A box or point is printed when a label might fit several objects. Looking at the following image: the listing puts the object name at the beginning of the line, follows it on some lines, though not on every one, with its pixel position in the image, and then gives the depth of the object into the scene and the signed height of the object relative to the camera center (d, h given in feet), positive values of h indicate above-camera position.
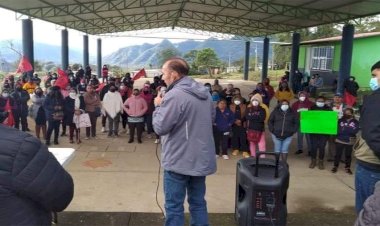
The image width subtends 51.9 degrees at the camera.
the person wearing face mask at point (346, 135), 23.78 -4.08
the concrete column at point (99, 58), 119.03 +0.70
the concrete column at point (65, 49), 81.20 +2.10
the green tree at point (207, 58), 176.24 +2.52
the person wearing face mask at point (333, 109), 27.04 -2.91
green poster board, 24.26 -3.38
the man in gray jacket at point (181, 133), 10.72 -1.95
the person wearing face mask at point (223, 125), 27.78 -4.30
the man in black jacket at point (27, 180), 5.54 -1.80
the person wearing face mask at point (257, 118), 26.22 -3.53
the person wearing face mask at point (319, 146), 24.86 -4.97
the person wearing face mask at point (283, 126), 24.21 -3.67
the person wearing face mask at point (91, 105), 33.22 -3.84
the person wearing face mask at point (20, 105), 33.37 -4.02
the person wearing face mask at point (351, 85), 51.88 -2.32
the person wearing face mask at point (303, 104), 27.33 -2.63
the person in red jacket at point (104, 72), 78.21 -2.46
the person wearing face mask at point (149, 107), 33.40 -3.82
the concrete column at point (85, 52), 103.50 +2.06
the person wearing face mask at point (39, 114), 30.76 -4.37
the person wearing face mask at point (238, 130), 28.72 -4.78
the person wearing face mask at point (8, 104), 30.62 -3.78
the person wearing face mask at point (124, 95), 36.73 -3.34
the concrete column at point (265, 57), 103.96 +2.33
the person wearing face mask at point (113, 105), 33.94 -3.83
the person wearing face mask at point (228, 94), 32.60 -2.59
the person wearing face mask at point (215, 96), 34.04 -2.80
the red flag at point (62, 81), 36.35 -2.11
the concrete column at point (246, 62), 121.70 +0.97
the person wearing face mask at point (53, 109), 30.14 -3.90
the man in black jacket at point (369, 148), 9.29 -2.06
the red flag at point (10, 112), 31.27 -4.47
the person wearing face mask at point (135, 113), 31.96 -4.18
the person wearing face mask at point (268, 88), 42.97 -2.47
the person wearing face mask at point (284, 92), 37.94 -2.57
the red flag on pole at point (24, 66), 44.27 -0.93
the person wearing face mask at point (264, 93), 38.40 -2.71
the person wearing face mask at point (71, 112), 31.07 -4.22
